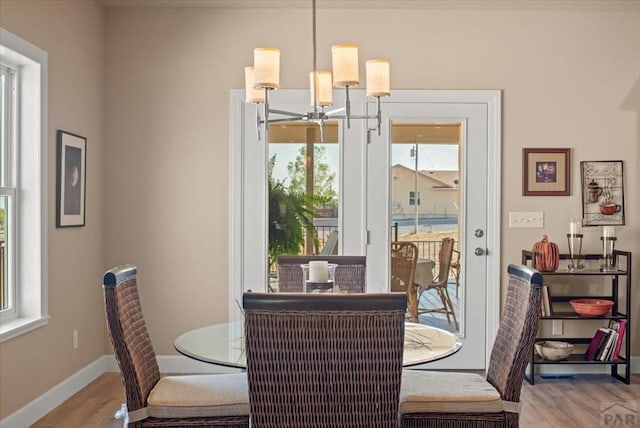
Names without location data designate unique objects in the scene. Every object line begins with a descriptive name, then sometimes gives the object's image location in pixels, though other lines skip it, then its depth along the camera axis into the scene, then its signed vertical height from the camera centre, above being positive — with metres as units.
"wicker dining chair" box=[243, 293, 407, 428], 2.00 -0.46
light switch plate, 4.77 -0.06
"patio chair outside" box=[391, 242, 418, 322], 4.83 -0.44
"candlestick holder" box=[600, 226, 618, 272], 4.55 -0.27
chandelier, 2.60 +0.55
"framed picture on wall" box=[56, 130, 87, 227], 3.94 +0.18
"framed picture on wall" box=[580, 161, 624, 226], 4.75 +0.13
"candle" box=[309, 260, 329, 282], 3.01 -0.28
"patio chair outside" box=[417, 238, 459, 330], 4.82 -0.55
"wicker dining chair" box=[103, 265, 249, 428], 2.42 -0.72
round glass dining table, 2.44 -0.55
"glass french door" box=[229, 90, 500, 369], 4.74 +0.14
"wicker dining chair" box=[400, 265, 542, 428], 2.46 -0.71
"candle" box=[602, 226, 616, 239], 4.55 -0.15
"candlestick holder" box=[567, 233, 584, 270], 4.61 -0.29
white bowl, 4.52 -0.96
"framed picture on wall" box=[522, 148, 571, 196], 4.76 +0.28
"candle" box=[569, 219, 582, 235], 4.59 -0.12
